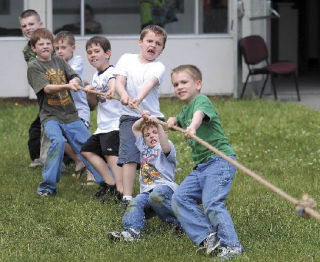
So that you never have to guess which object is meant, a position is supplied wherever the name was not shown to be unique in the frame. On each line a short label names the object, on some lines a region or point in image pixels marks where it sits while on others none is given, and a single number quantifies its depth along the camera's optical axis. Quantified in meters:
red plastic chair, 17.89
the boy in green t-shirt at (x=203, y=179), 6.85
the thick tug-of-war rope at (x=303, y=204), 5.56
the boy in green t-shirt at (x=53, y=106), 9.56
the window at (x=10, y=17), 18.25
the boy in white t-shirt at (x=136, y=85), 8.40
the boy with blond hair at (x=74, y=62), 10.43
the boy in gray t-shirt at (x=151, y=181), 7.57
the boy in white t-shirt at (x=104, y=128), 9.35
